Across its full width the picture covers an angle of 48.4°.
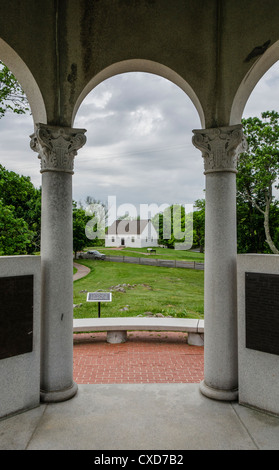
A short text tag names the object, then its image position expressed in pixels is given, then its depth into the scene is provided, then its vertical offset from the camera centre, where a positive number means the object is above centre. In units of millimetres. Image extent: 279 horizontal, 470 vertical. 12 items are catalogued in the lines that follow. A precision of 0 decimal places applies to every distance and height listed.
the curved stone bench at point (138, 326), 8555 -2543
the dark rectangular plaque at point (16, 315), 4883 -1310
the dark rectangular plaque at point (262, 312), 4961 -1280
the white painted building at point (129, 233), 82062 +296
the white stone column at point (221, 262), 5480 -506
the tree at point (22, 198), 14741 +2257
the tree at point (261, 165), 23969 +5409
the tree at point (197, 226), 49706 +1314
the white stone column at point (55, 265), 5402 -541
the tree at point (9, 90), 11727 +5619
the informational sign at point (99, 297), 9531 -1951
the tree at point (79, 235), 38156 -103
